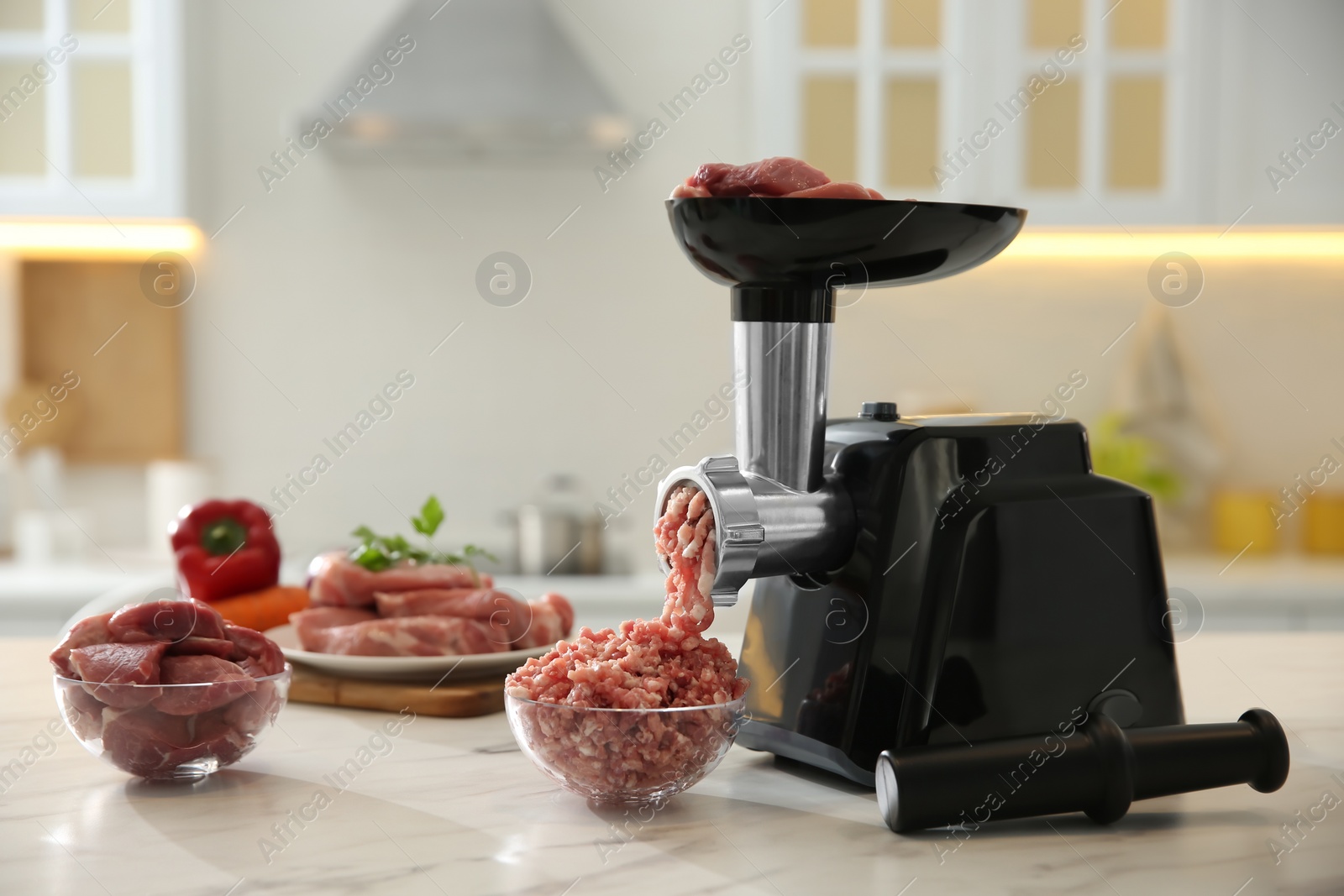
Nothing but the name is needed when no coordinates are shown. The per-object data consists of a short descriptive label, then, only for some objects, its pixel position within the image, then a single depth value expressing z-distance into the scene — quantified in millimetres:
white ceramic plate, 1054
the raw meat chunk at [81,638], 817
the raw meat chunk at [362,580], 1135
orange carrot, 1272
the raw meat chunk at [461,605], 1117
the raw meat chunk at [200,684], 790
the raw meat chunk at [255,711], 814
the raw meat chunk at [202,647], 823
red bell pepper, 1348
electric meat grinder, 814
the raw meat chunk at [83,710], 797
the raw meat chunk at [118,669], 789
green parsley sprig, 1165
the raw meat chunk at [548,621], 1151
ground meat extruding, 752
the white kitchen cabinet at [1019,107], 2590
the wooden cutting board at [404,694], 1047
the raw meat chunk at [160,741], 793
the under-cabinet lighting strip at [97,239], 2771
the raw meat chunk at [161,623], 824
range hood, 2537
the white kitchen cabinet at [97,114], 2572
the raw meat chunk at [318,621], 1104
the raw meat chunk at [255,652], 844
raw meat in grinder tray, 799
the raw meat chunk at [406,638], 1078
